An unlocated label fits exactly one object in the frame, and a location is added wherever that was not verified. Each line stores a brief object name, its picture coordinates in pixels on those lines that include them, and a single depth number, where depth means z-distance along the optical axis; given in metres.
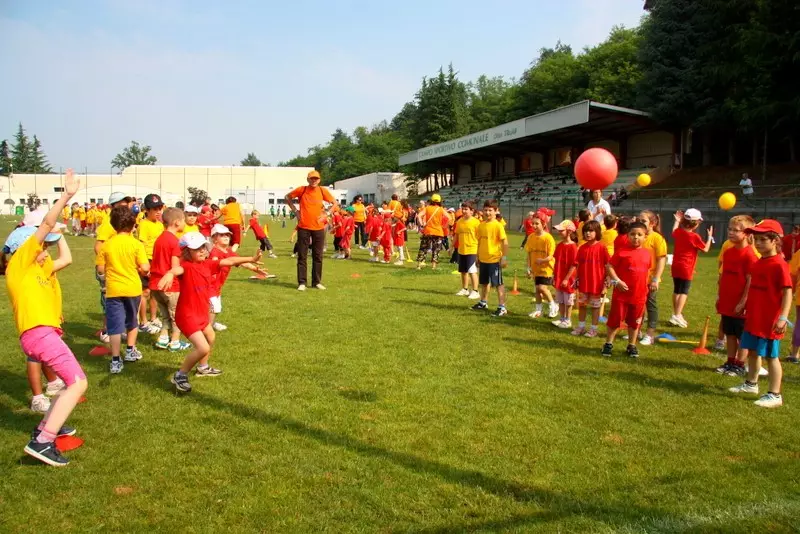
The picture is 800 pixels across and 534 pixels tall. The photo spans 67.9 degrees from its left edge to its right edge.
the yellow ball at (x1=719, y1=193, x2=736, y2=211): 13.38
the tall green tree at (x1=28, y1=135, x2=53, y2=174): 124.12
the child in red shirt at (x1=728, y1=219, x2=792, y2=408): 5.56
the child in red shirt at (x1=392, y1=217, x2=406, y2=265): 17.88
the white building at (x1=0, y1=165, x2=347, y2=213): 73.38
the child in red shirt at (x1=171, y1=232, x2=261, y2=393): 5.52
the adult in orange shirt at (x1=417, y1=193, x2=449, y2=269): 16.12
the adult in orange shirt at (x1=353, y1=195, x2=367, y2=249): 21.05
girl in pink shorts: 4.37
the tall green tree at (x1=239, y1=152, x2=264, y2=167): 187.41
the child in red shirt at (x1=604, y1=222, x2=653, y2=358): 7.04
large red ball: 10.72
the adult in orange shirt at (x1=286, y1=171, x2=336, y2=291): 12.02
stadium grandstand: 37.25
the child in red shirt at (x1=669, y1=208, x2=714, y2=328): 8.59
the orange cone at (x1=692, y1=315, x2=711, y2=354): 7.65
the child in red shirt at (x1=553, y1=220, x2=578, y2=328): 8.99
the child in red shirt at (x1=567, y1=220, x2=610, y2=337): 8.23
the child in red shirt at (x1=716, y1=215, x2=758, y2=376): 6.55
